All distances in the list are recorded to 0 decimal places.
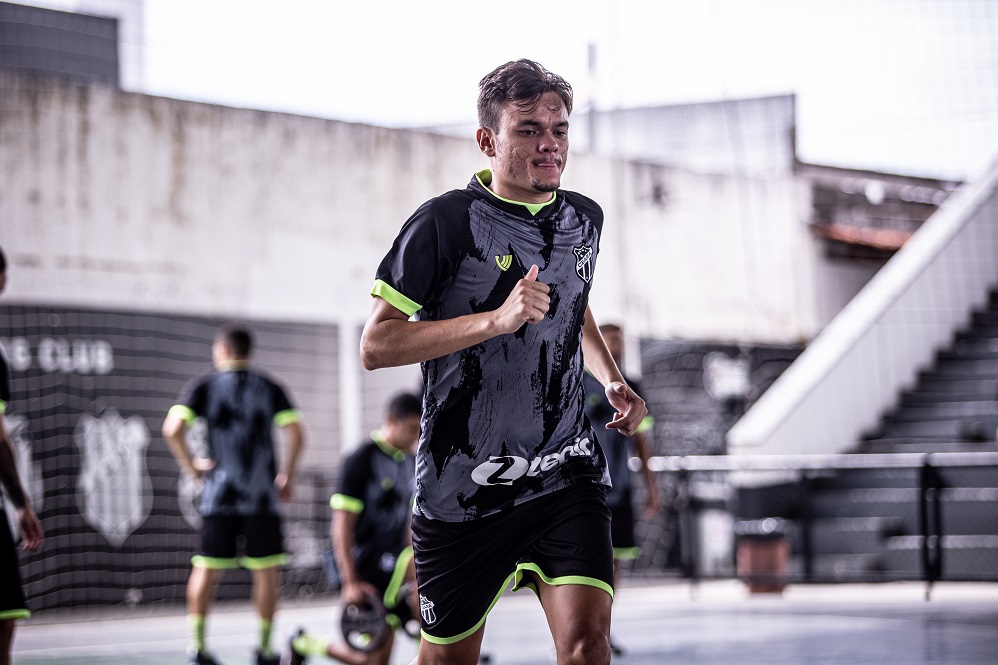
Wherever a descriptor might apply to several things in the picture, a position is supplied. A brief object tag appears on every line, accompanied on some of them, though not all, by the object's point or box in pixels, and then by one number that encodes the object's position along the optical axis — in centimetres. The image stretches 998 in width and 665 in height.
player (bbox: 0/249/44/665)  988
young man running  704
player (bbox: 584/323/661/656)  1591
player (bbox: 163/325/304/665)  1588
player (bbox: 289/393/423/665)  1302
